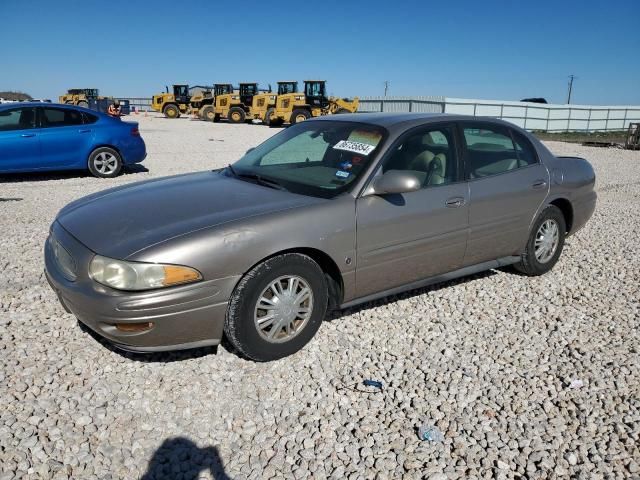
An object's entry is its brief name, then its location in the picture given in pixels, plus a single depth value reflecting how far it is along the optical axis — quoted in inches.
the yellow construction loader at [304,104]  1092.5
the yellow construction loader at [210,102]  1309.1
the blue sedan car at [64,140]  344.8
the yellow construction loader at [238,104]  1234.0
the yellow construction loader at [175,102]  1465.3
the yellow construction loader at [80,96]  1653.5
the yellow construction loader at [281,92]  1144.5
